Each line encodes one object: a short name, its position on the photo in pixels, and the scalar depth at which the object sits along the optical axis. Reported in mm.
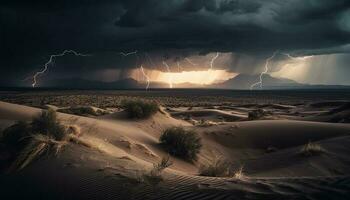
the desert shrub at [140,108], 20859
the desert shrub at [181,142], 14836
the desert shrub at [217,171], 8953
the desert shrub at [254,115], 27200
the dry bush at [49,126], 10945
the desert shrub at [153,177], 7228
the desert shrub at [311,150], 13880
